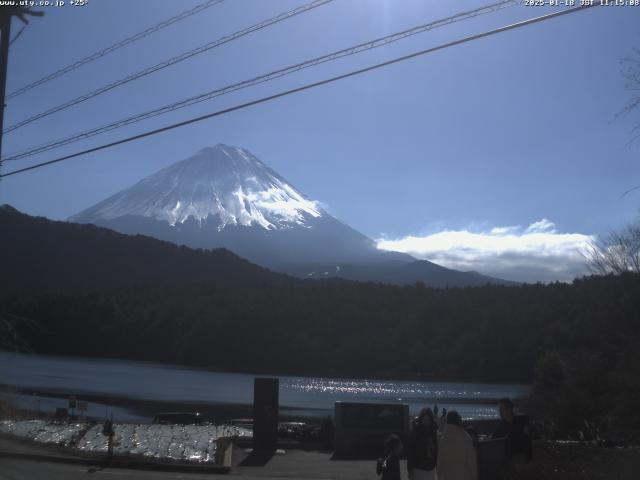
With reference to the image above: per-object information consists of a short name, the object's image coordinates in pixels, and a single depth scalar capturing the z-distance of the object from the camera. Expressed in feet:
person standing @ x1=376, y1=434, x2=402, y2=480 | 29.43
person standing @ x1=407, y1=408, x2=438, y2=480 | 27.30
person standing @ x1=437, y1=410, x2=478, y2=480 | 25.91
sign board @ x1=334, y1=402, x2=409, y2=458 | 58.70
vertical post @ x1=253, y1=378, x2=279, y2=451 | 59.82
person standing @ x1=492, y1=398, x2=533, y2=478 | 28.53
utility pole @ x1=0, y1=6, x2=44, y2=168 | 43.68
